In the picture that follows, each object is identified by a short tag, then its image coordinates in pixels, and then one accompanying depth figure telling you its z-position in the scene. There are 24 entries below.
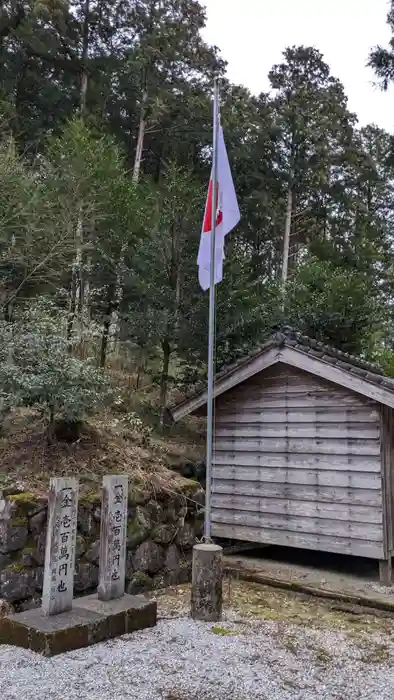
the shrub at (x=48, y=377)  6.98
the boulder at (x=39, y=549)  6.01
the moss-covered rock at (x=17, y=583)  5.76
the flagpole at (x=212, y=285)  6.03
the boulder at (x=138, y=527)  6.91
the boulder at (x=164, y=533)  7.23
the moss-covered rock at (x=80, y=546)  6.30
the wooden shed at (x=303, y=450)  7.65
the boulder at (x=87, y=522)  6.43
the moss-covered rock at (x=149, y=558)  6.97
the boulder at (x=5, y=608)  5.66
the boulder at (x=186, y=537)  7.60
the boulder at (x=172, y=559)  7.34
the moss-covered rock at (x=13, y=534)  5.85
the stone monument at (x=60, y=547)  5.12
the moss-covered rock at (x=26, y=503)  6.00
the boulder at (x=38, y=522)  6.06
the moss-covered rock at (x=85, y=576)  6.29
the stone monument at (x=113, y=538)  5.62
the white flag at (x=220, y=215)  6.64
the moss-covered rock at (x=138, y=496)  7.10
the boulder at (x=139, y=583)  6.78
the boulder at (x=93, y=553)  6.42
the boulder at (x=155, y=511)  7.25
